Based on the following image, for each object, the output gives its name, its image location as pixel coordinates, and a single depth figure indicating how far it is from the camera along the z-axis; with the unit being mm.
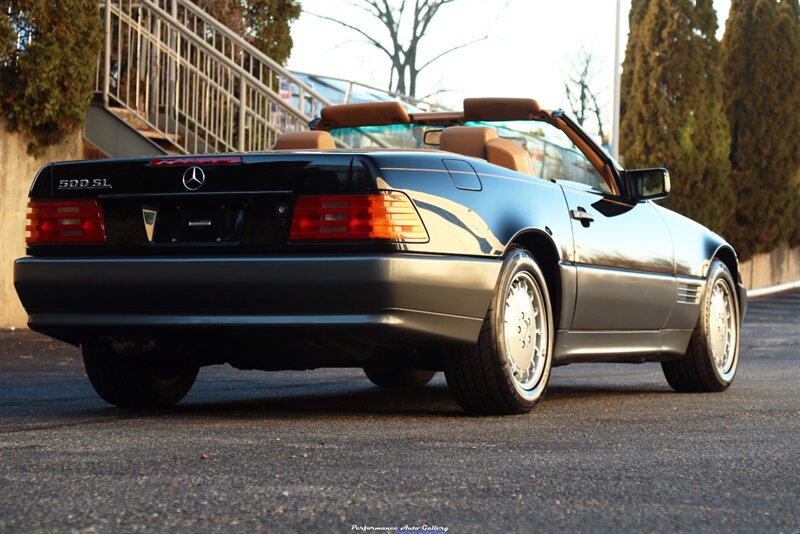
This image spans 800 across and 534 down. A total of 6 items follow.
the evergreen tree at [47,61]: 12766
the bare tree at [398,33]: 43969
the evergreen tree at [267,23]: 17266
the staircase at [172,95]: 13727
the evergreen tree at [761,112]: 29750
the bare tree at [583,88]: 54562
